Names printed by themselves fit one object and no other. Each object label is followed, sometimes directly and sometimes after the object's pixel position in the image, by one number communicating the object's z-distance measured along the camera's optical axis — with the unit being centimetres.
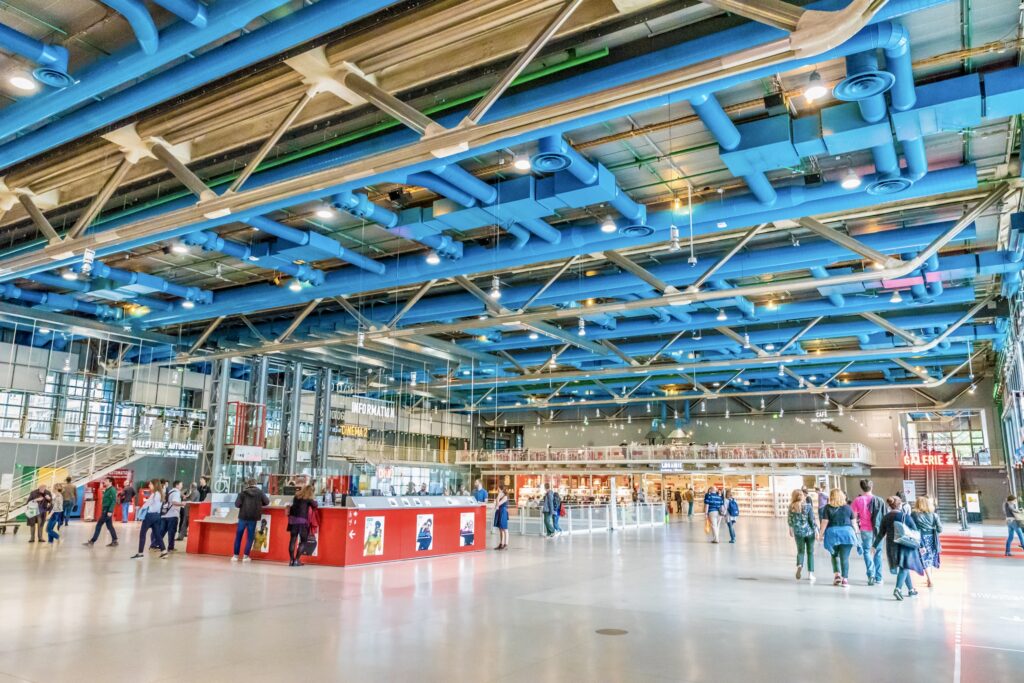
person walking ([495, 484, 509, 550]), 1572
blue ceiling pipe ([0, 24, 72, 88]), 689
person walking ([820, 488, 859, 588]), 964
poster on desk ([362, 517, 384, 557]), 1218
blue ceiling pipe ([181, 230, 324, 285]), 1258
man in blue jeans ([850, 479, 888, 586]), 1005
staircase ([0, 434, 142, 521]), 2288
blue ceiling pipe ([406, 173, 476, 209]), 1005
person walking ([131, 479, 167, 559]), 1272
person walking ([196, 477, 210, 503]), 1603
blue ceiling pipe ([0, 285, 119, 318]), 1784
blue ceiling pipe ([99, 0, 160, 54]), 618
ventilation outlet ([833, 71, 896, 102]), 700
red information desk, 1187
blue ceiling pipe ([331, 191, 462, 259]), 1077
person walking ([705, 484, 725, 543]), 1864
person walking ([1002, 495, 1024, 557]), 1499
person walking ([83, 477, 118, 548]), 1424
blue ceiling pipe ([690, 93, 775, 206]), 789
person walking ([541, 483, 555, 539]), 1891
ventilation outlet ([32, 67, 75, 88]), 722
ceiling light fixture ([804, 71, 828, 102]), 710
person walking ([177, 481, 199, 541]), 1584
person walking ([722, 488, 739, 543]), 1848
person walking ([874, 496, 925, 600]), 859
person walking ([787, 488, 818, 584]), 1031
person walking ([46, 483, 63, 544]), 1530
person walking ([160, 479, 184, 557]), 1298
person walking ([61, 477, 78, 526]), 1661
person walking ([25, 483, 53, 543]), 1547
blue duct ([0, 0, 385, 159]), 618
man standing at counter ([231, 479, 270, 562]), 1199
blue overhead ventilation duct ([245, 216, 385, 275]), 1208
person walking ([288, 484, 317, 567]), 1152
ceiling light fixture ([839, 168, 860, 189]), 990
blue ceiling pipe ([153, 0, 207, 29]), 611
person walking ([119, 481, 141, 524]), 1898
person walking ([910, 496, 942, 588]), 987
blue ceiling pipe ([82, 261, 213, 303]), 1499
